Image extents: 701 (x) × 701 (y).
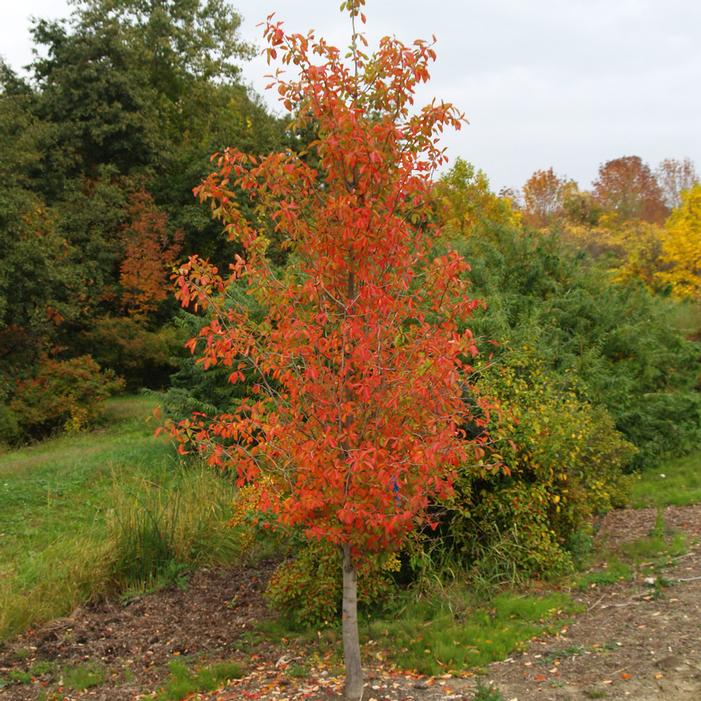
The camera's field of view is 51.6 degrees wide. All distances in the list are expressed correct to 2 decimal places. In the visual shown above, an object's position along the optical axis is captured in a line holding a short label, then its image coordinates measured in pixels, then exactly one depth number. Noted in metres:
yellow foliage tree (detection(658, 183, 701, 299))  17.25
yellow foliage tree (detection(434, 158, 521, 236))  21.09
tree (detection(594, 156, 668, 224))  36.81
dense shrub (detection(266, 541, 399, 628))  5.27
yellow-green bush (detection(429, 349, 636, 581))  5.79
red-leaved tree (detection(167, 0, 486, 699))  3.85
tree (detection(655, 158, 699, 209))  44.06
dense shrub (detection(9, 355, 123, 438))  16.50
